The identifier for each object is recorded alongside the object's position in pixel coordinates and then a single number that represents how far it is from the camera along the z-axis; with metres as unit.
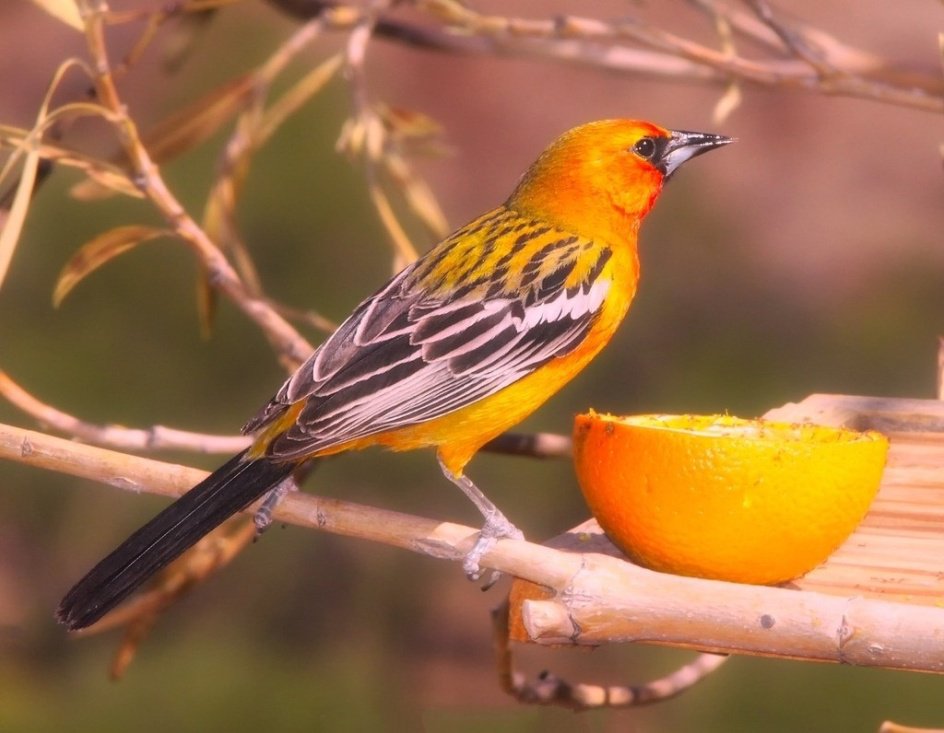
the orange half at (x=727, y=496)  4.13
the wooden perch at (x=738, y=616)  4.07
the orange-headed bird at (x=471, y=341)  4.15
